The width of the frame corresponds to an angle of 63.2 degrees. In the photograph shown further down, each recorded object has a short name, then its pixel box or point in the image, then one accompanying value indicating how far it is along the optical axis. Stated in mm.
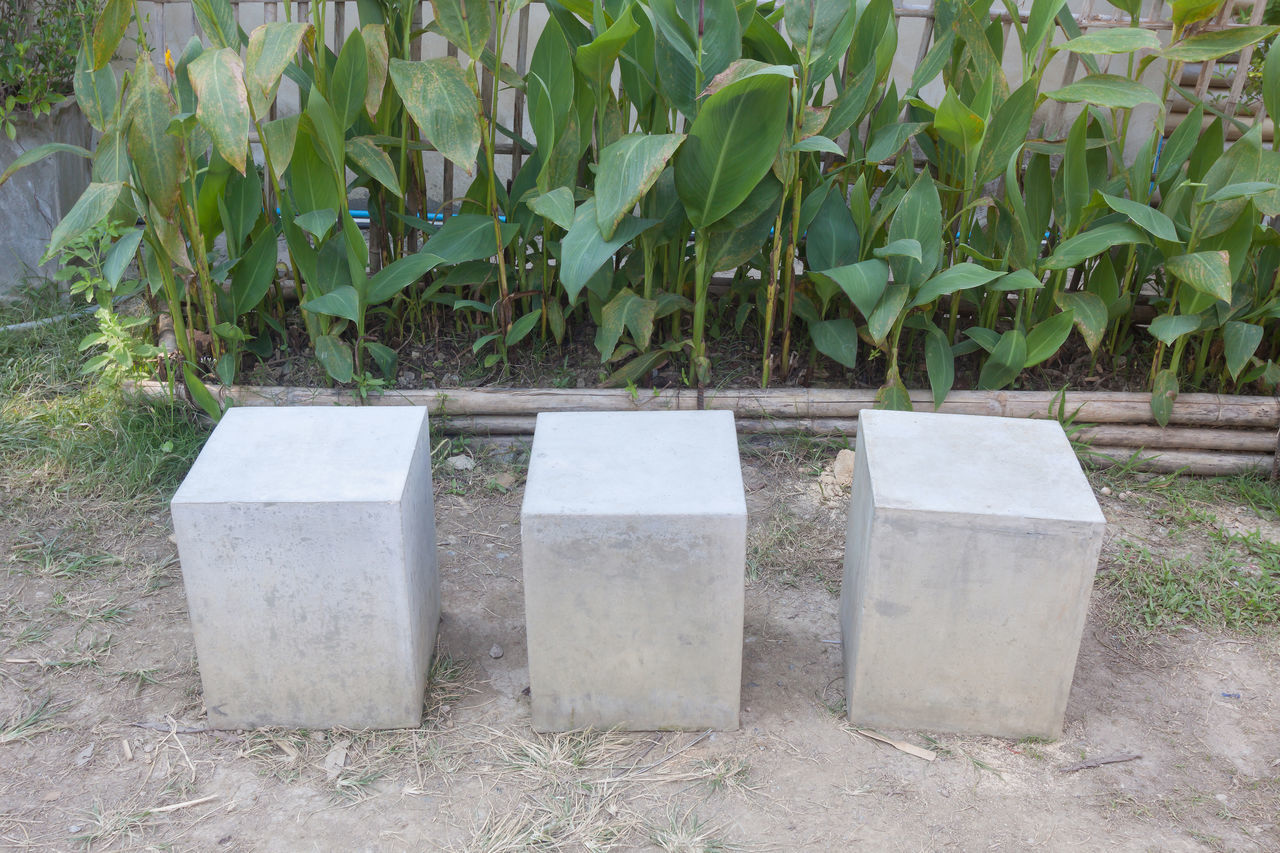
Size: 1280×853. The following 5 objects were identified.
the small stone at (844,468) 2484
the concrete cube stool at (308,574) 1601
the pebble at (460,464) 2555
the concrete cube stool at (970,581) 1602
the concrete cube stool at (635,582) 1587
